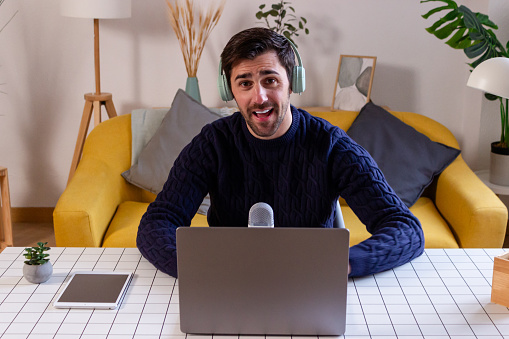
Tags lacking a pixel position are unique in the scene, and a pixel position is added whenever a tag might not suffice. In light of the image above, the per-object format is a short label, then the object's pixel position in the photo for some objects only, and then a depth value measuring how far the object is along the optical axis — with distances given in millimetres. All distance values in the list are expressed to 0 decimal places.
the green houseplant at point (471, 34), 2924
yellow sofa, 2467
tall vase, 3381
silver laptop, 1150
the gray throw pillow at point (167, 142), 2904
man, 1631
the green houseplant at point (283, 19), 3350
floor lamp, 3080
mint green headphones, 1683
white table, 1219
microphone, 1187
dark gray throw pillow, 2865
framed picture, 3447
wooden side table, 3199
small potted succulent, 1412
